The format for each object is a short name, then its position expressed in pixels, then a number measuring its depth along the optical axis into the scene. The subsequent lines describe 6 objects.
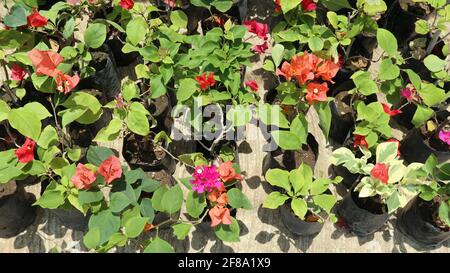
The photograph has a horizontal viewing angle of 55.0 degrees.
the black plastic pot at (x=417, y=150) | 1.98
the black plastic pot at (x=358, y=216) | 1.80
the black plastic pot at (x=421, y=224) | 1.81
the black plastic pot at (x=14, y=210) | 1.75
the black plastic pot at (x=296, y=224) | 1.79
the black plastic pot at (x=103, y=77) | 2.05
